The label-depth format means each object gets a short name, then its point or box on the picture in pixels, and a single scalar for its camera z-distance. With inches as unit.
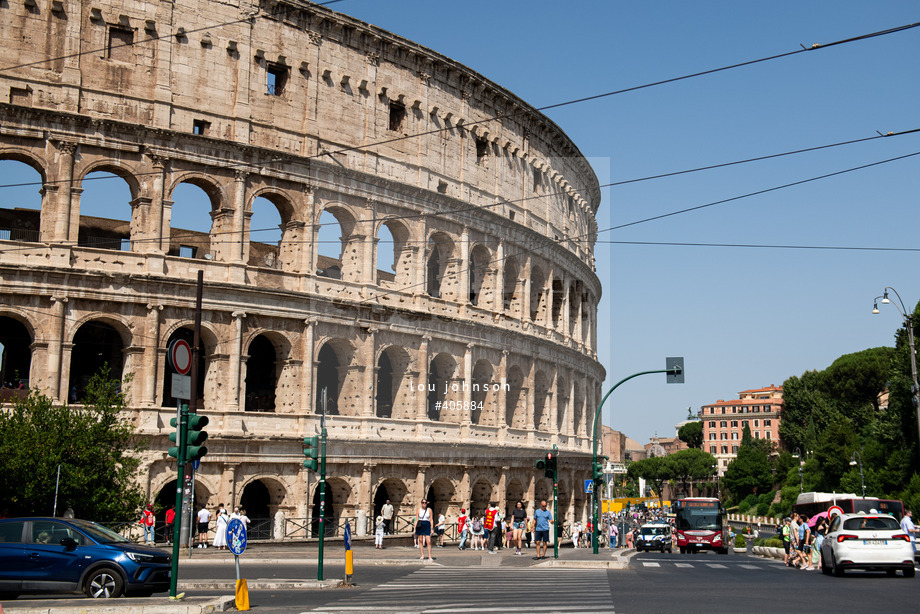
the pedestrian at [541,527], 1039.6
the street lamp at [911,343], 1373.0
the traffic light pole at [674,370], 1248.3
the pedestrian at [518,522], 1132.5
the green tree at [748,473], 4421.8
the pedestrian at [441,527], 1435.8
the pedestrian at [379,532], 1258.0
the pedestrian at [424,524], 1020.5
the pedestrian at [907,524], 1055.6
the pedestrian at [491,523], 1283.2
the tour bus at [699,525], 1694.1
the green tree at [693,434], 6520.7
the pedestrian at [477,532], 1340.4
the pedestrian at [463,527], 1330.0
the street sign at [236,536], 581.0
